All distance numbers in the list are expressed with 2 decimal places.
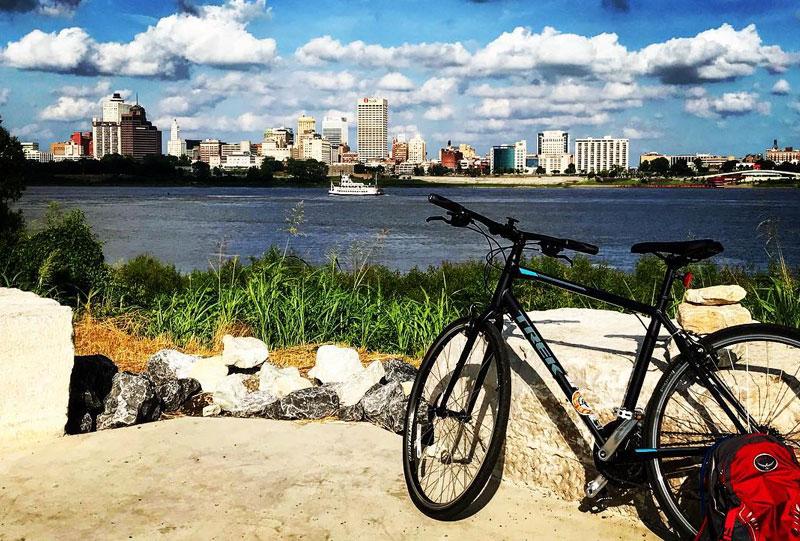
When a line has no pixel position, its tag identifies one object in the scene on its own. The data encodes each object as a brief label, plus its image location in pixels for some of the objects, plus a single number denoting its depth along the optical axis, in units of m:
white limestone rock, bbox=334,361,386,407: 5.58
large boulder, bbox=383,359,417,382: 5.88
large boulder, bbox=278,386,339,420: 5.45
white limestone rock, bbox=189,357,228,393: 5.98
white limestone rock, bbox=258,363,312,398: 5.87
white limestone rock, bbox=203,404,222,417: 5.51
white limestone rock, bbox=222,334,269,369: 6.15
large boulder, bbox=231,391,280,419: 5.50
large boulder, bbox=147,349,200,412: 5.60
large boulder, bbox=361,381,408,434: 5.18
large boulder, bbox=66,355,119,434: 5.13
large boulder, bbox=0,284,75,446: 4.71
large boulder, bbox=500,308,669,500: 3.92
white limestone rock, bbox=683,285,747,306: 4.32
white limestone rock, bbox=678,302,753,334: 4.32
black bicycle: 3.46
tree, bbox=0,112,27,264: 10.82
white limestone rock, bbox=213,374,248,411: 5.56
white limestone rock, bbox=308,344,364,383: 6.05
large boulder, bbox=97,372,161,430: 5.18
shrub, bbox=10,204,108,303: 7.96
